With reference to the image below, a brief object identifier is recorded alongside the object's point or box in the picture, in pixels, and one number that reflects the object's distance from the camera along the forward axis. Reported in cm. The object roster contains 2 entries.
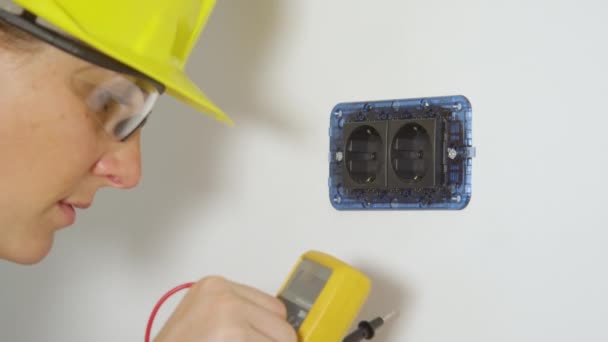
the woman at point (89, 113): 66
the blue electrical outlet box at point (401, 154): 83
